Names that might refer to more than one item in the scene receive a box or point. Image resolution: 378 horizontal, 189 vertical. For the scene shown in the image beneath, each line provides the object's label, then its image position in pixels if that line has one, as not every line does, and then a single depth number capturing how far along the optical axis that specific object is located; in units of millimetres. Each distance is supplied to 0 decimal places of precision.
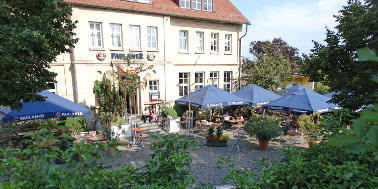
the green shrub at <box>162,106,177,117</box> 14780
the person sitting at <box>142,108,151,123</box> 14781
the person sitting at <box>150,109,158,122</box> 14844
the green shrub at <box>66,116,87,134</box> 12262
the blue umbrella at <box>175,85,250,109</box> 12175
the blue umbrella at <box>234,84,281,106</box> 13664
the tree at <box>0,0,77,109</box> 5297
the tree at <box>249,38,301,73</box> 35538
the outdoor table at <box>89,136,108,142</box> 9492
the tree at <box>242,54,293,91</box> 17750
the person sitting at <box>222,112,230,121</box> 14156
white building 13680
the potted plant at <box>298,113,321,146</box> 10828
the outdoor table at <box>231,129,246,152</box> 10127
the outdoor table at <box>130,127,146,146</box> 10562
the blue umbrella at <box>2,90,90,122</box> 8133
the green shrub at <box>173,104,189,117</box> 16828
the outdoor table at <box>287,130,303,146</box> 10259
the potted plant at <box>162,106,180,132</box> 13667
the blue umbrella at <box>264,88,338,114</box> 10977
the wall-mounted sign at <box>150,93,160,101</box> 16141
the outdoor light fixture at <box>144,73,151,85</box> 15338
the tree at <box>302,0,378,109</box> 6957
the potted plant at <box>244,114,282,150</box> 9680
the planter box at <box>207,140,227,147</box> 10547
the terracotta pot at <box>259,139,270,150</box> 10047
